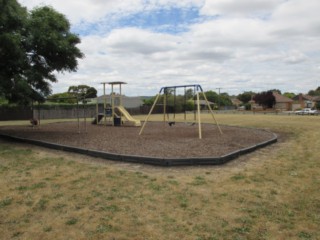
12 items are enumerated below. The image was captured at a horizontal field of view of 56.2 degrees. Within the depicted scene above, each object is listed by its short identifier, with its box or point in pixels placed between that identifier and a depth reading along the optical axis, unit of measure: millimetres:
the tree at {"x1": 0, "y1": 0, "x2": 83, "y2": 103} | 11375
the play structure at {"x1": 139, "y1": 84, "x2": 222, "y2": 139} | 12664
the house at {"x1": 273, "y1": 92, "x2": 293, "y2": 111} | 75888
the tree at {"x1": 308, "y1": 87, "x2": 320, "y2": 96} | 110438
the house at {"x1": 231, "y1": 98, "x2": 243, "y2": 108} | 111575
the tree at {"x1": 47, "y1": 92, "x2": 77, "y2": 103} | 54325
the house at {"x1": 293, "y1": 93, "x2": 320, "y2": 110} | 80506
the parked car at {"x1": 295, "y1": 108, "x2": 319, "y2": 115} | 47431
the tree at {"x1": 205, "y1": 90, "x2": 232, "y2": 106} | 91438
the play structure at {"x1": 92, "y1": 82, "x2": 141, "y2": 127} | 19594
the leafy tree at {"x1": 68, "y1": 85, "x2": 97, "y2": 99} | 66000
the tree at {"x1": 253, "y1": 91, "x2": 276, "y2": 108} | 66250
